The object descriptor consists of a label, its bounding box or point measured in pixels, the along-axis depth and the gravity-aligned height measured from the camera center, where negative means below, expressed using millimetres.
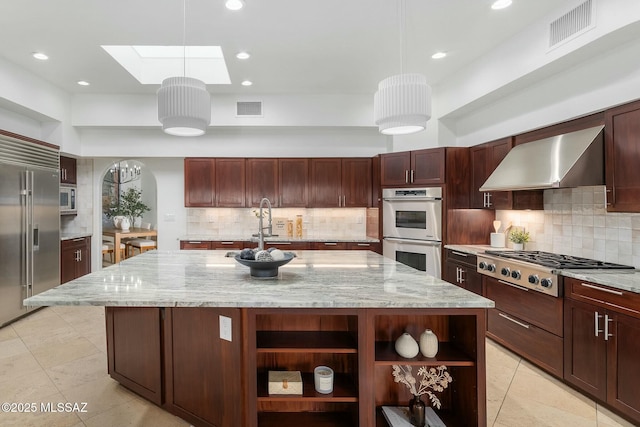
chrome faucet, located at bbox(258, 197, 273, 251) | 2479 -205
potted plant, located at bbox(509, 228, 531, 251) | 3770 -305
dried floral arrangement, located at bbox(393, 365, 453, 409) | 1778 -930
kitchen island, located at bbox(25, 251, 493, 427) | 1723 -738
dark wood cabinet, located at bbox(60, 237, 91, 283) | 4949 -700
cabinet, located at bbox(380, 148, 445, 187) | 4387 +635
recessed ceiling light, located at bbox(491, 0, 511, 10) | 2831 +1820
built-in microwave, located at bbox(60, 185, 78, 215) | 5371 +242
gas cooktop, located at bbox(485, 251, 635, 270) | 2699 -448
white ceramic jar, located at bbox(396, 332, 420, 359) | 1761 -731
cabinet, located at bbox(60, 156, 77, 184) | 5379 +744
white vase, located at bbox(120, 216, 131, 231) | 6562 -204
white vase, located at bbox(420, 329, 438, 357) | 1764 -718
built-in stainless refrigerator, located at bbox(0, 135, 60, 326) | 3895 -104
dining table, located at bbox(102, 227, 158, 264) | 6453 -419
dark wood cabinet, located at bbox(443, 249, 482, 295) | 3709 -713
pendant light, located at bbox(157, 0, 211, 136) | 2248 +768
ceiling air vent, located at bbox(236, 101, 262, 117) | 5082 +1621
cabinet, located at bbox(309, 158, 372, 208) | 5355 +502
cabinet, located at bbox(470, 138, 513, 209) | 3795 +533
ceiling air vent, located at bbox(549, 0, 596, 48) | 2611 +1579
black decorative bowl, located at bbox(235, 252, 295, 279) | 2180 -360
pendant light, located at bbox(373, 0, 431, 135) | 2133 +731
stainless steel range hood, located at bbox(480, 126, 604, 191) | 2740 +443
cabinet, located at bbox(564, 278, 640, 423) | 2158 -954
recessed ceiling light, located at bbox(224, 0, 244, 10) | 2821 +1827
